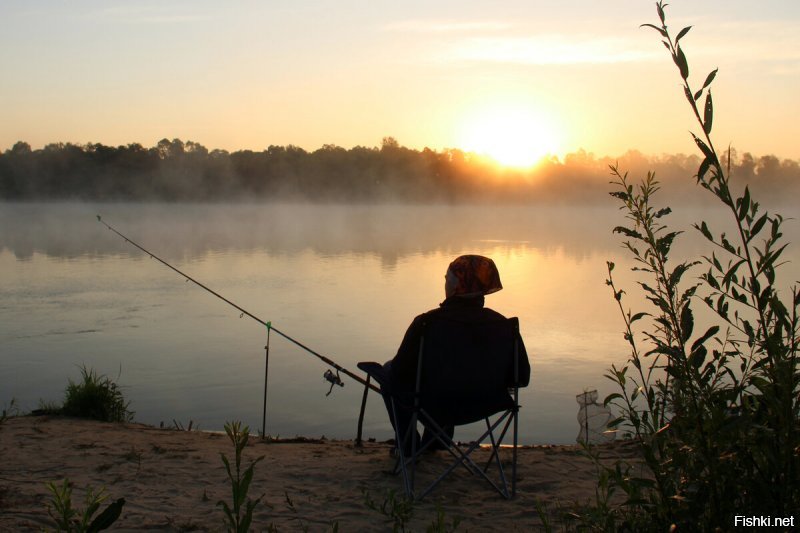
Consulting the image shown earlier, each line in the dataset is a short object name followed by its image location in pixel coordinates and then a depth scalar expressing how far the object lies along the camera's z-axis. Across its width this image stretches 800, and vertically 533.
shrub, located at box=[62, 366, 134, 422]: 5.47
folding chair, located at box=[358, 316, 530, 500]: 3.69
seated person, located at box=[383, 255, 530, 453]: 3.71
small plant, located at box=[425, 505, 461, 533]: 1.89
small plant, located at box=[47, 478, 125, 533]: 0.99
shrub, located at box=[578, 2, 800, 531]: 1.63
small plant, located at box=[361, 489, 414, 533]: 2.21
